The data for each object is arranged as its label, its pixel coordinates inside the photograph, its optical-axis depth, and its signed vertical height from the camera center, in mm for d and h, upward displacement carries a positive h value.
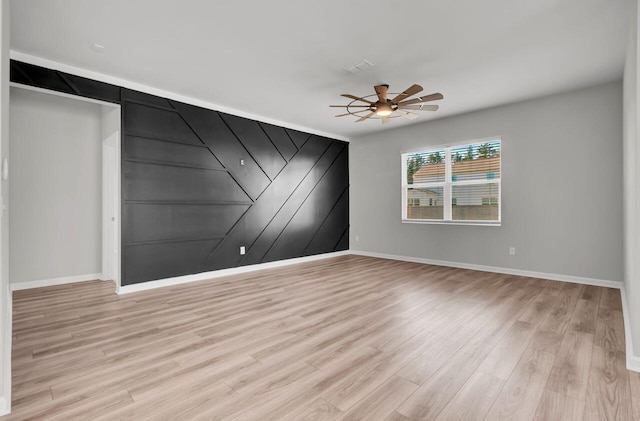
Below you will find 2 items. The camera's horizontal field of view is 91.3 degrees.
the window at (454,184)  5477 +501
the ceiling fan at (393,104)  3783 +1379
